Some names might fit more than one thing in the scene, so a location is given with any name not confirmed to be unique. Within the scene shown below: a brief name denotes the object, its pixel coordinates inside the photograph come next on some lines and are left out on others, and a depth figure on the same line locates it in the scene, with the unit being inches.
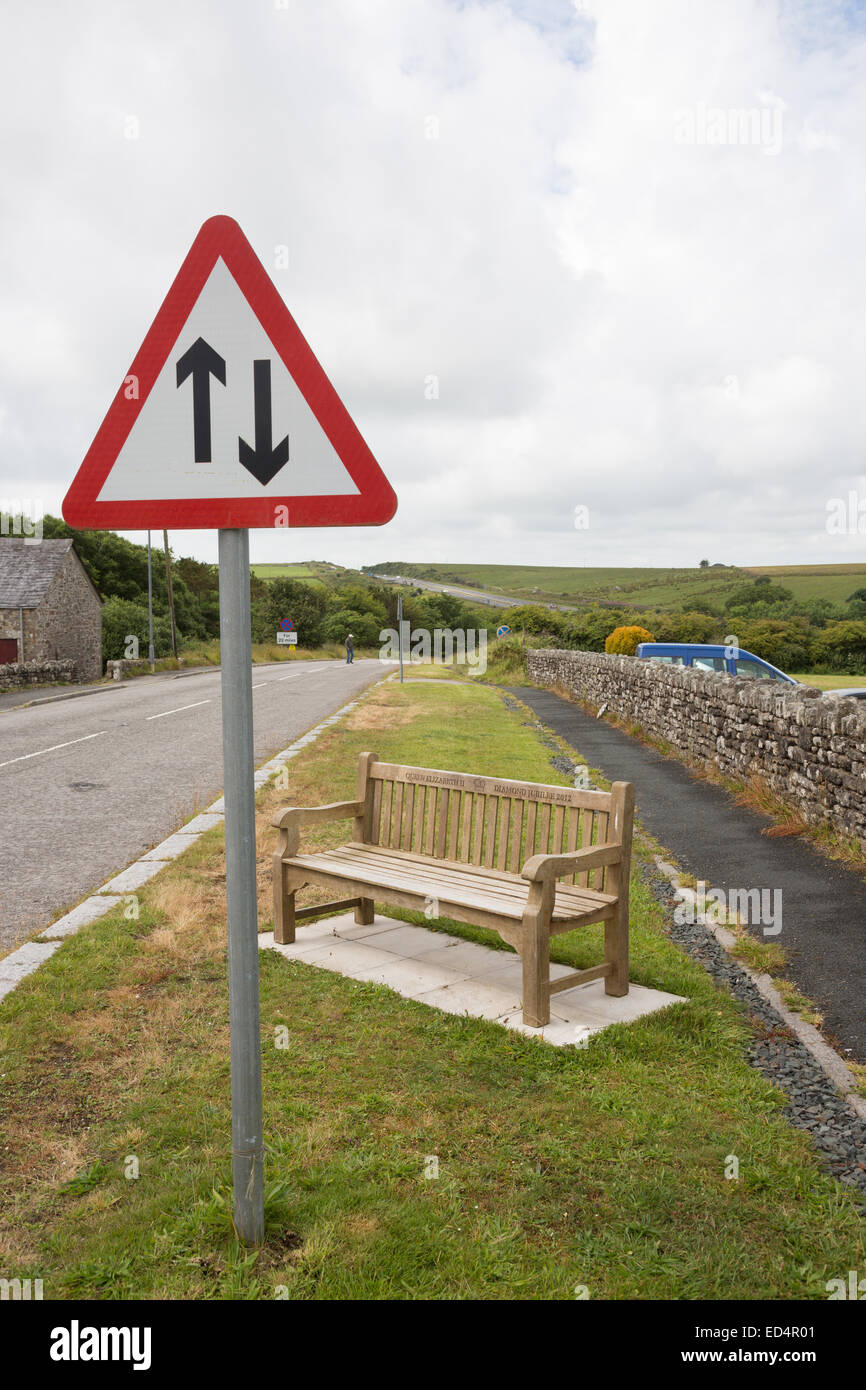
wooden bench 176.1
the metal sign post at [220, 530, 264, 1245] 95.2
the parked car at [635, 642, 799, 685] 738.2
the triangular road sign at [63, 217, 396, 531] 93.1
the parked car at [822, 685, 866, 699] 535.6
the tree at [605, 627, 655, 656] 1238.9
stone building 1584.6
